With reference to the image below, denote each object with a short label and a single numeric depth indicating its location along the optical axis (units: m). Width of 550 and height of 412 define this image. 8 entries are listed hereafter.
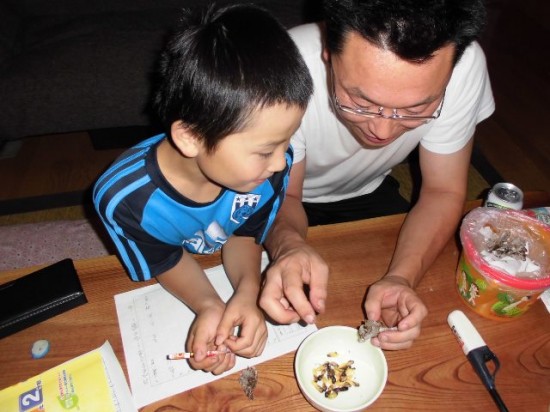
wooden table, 0.81
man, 0.85
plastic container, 0.87
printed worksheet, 0.82
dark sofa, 2.06
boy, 0.77
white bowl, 0.80
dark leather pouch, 0.87
